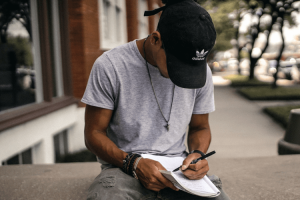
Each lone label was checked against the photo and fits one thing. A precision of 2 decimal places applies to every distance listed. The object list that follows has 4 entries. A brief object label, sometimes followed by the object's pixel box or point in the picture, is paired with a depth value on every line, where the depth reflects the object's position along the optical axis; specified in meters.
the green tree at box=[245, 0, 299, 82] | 16.50
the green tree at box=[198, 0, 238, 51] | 21.35
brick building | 4.79
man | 2.03
